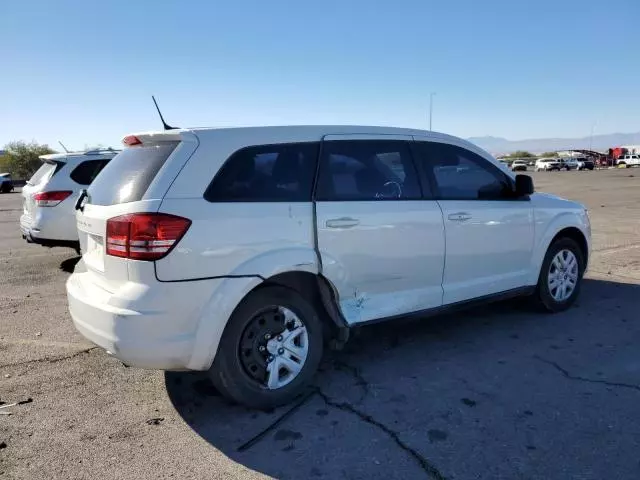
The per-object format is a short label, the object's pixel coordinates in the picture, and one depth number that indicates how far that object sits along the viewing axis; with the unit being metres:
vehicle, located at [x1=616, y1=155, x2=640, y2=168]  73.06
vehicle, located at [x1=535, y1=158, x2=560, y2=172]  70.00
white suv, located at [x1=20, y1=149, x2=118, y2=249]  7.75
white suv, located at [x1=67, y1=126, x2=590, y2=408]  3.16
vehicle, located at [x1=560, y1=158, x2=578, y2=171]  69.44
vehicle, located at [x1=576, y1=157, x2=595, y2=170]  68.62
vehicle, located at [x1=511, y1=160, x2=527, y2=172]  66.75
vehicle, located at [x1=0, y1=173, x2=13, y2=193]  37.10
